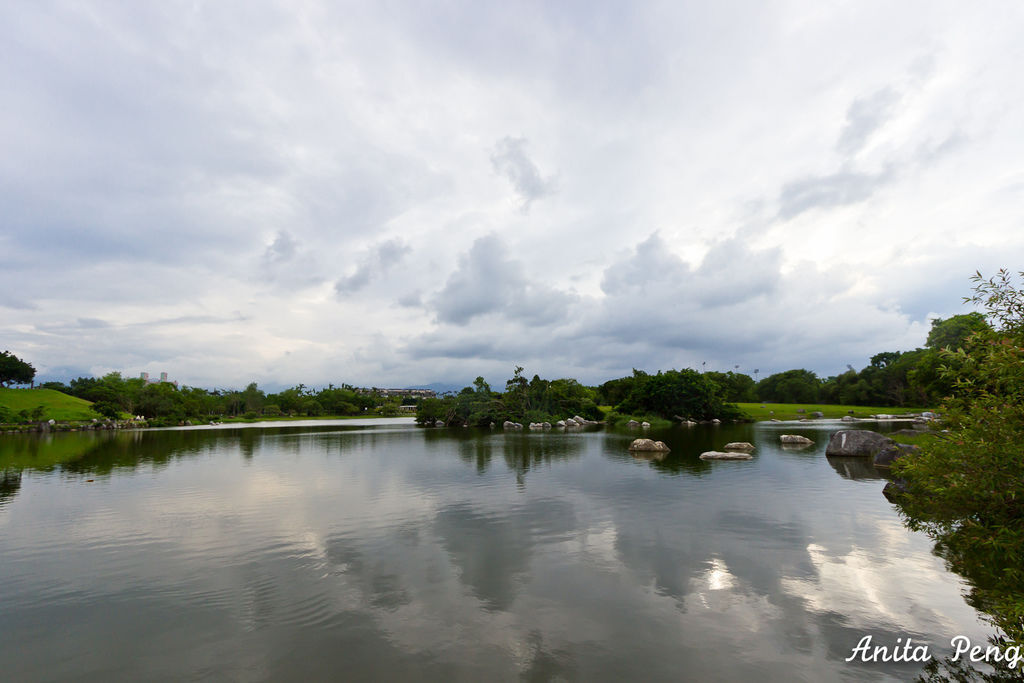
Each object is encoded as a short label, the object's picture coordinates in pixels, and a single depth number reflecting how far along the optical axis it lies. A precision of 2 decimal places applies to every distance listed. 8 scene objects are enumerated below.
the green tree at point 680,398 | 97.94
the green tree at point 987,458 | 8.06
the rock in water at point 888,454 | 32.11
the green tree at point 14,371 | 115.44
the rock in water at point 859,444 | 39.97
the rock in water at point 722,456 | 40.81
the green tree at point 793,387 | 157.50
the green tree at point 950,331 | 61.59
